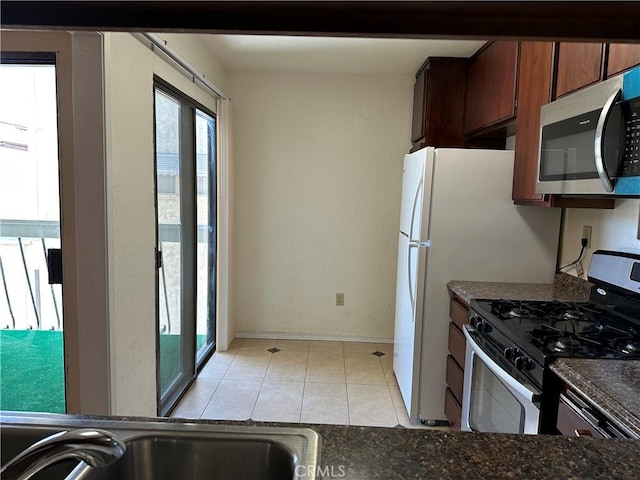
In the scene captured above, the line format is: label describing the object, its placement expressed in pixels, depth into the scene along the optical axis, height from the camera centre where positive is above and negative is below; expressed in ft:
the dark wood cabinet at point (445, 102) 10.66 +2.68
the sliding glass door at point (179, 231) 8.48 -0.64
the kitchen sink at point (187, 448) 2.83 -1.63
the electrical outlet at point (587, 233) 7.52 -0.34
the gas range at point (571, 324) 4.87 -1.50
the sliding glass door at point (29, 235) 6.73 -0.72
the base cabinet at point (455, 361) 7.59 -2.81
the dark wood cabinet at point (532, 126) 6.78 +1.46
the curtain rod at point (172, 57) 6.92 +2.68
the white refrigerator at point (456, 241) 8.14 -0.58
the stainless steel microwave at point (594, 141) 4.74 +0.91
